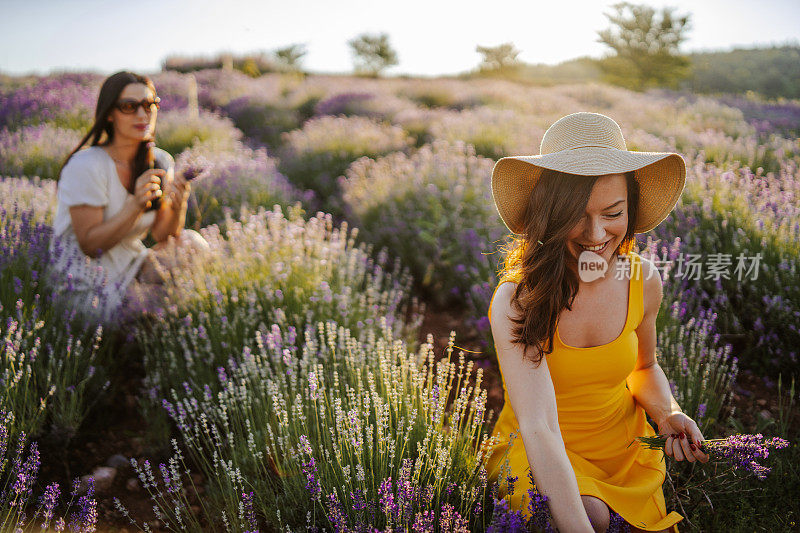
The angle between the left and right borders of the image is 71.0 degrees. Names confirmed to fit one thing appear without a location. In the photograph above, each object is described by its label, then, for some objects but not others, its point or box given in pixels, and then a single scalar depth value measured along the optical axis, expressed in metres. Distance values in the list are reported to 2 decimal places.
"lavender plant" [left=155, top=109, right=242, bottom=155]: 7.66
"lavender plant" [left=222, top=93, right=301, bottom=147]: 10.17
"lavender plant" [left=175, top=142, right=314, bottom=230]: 5.34
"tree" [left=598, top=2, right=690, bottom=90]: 20.84
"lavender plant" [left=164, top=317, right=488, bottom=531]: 1.69
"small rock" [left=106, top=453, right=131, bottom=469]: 2.67
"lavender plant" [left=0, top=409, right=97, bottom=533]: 1.63
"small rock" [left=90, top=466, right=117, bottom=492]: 2.49
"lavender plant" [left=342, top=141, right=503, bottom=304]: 4.20
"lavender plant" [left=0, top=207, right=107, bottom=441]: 2.47
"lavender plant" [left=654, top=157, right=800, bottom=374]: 3.09
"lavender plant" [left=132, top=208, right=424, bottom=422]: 2.97
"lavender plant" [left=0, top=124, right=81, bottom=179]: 5.98
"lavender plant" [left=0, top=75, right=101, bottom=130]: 8.41
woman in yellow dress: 1.57
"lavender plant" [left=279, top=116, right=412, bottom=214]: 7.02
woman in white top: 3.35
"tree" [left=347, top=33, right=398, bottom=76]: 26.91
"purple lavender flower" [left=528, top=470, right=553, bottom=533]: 1.54
